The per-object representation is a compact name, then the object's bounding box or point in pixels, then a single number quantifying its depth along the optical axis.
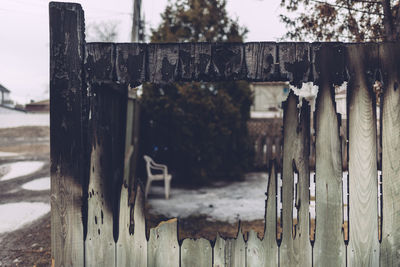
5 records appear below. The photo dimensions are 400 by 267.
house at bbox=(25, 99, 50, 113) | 45.72
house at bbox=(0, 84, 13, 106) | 42.03
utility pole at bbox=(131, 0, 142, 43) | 12.29
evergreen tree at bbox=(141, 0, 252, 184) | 8.00
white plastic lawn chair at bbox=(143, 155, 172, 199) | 6.59
